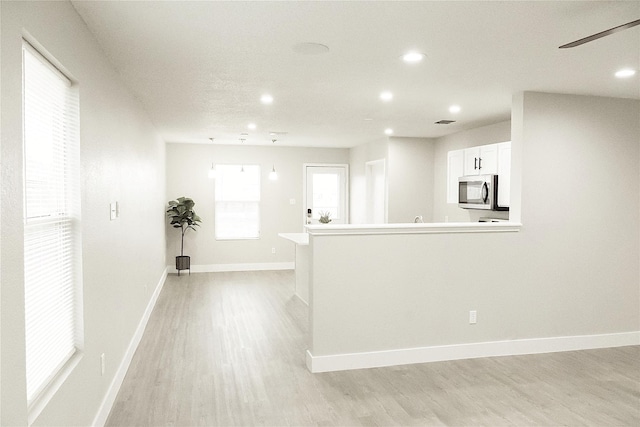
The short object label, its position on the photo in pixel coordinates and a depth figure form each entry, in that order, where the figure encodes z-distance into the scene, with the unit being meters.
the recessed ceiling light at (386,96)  4.30
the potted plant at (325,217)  8.73
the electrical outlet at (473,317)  4.20
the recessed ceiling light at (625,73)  3.51
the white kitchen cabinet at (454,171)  6.41
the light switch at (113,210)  3.27
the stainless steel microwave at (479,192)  5.34
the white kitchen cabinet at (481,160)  5.48
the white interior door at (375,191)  8.05
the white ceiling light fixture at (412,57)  3.12
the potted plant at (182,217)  8.18
